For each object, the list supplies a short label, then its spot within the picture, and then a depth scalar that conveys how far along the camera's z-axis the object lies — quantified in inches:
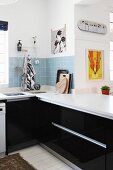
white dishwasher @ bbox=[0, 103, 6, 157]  108.0
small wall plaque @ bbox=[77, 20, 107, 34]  132.8
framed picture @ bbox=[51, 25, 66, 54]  138.9
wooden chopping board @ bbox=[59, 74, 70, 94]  133.6
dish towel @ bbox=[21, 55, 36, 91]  140.9
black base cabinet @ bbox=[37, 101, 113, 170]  74.8
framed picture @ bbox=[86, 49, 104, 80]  141.0
